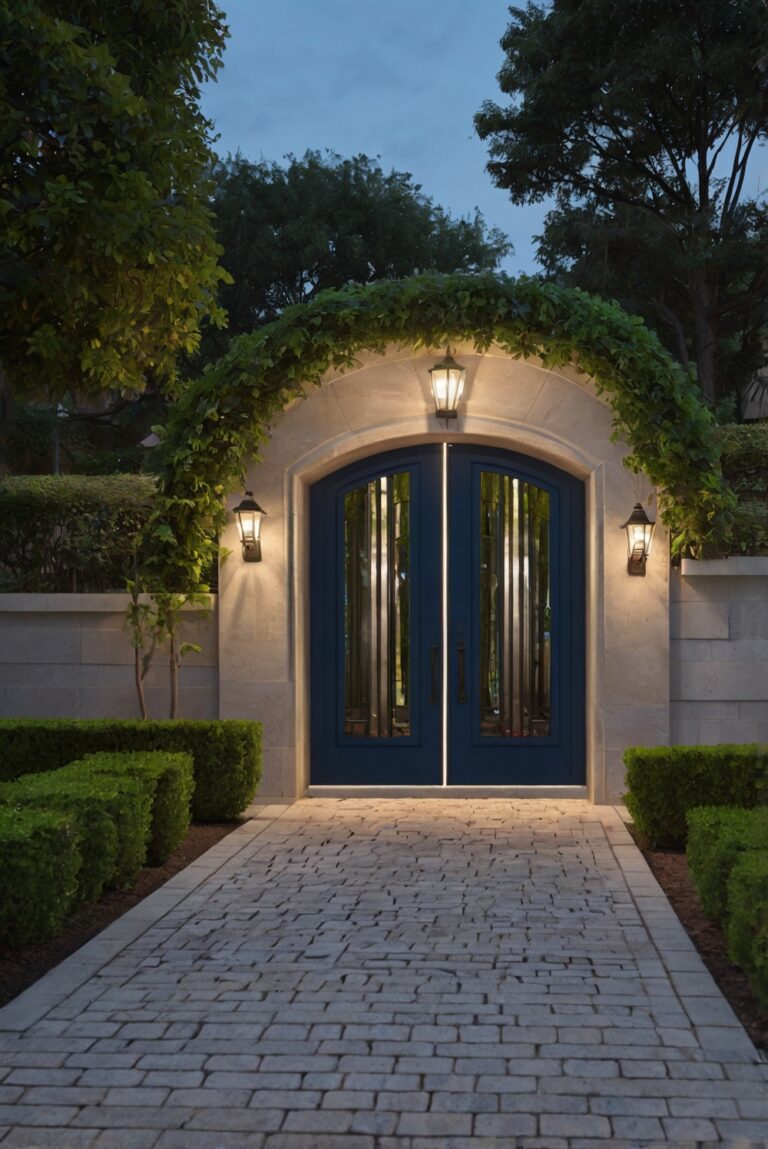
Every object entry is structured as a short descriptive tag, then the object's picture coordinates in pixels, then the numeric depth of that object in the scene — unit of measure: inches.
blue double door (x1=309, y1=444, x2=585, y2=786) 409.4
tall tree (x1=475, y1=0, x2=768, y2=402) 761.0
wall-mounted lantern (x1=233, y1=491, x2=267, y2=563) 392.8
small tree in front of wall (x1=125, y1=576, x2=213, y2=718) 393.7
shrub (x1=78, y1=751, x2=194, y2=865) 295.7
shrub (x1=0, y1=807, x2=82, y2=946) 213.5
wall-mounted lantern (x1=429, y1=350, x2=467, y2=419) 391.2
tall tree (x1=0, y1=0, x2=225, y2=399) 244.7
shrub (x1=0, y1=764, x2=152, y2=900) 250.1
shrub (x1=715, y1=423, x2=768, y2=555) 404.8
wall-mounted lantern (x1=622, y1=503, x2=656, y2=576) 383.2
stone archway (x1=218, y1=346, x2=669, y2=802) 391.2
